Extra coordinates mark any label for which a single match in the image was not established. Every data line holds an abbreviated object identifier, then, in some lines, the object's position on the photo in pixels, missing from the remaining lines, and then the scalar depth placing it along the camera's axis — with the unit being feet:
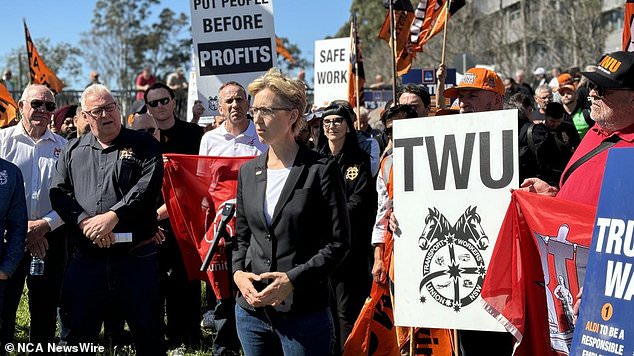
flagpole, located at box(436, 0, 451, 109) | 27.62
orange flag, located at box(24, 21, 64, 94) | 40.22
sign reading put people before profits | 27.09
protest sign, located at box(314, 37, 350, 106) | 43.37
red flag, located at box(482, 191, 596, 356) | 14.55
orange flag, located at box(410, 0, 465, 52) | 36.35
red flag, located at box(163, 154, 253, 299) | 22.50
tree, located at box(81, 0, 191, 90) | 208.33
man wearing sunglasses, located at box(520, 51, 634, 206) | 13.79
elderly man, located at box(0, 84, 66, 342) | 22.49
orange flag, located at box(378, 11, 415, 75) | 36.95
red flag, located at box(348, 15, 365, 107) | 39.63
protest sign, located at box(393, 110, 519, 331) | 16.26
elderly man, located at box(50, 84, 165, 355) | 18.60
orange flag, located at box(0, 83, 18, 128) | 27.61
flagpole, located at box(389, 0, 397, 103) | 29.08
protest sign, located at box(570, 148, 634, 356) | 11.57
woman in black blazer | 14.64
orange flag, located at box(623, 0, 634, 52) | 23.29
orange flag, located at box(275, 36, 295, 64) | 58.36
